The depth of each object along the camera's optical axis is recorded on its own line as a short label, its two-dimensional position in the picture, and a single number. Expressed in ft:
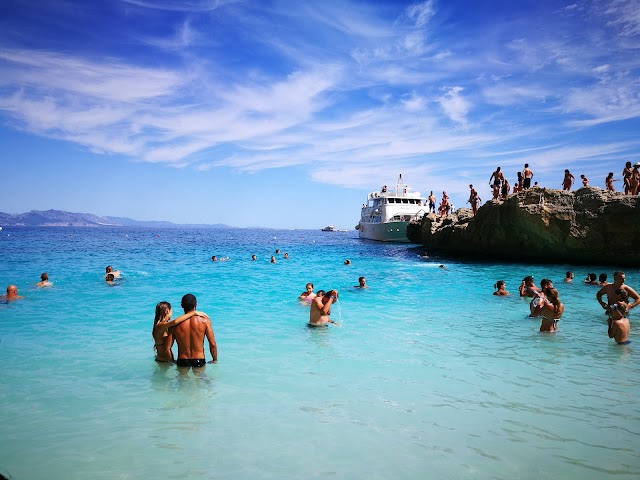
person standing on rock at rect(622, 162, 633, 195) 79.36
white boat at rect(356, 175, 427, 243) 164.35
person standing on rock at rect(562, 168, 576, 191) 86.12
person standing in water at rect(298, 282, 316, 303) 46.90
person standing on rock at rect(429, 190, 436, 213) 144.88
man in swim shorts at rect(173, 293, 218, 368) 20.79
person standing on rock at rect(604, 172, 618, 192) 85.79
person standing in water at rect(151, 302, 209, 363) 21.84
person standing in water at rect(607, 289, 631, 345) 29.25
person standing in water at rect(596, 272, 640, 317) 29.58
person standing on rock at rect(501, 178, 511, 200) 97.71
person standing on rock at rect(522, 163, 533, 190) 87.25
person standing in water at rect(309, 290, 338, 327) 36.37
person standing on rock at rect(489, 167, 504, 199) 95.45
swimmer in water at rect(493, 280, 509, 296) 52.36
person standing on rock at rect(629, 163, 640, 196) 79.92
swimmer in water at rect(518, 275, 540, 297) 42.31
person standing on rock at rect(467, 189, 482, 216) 111.55
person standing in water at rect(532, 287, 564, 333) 33.42
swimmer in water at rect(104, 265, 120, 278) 63.60
